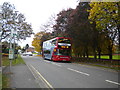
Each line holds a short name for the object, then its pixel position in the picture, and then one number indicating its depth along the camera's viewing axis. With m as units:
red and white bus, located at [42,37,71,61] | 26.38
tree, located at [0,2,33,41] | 34.53
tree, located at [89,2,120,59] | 15.47
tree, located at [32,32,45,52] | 80.34
